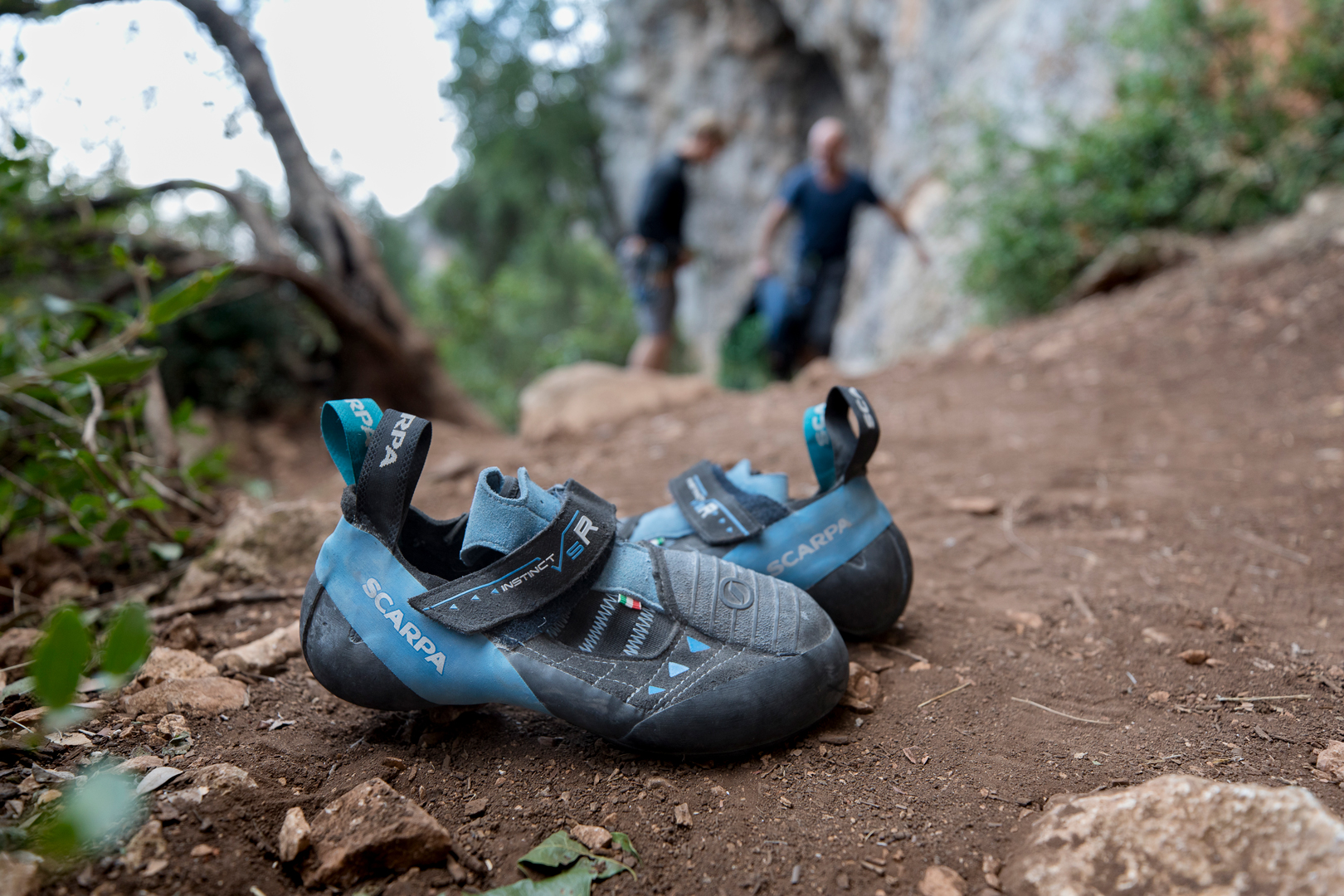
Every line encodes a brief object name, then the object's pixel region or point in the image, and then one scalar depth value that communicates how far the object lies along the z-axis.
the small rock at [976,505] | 0.73
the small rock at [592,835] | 0.33
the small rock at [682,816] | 0.34
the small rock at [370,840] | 0.31
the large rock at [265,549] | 0.58
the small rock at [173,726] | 0.38
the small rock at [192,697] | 0.39
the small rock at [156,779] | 0.33
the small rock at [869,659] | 0.47
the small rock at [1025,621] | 0.51
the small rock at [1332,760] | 0.35
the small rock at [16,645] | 0.44
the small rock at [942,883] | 0.31
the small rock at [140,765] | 0.34
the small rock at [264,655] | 0.45
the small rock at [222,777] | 0.33
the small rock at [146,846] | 0.29
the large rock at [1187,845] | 0.27
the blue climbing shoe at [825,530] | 0.47
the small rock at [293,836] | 0.31
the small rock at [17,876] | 0.26
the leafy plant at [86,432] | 0.52
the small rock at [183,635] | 0.47
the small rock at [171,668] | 0.42
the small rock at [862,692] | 0.42
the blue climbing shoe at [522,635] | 0.37
